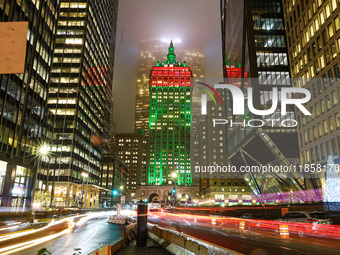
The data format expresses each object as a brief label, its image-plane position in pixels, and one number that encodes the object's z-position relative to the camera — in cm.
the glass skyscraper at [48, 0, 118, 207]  8475
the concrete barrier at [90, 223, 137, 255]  492
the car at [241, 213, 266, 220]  3520
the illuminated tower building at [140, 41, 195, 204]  19625
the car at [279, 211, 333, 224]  1992
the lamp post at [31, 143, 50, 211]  3881
